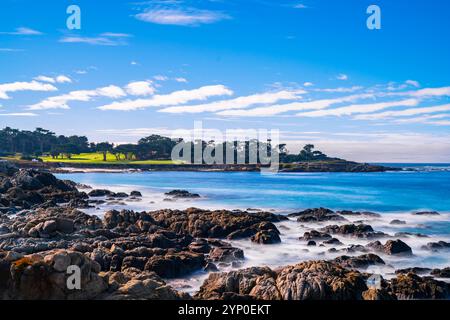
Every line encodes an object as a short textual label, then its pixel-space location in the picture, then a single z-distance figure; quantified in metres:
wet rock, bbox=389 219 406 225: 37.47
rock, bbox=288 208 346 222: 37.03
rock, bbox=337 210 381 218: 42.31
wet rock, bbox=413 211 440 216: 45.00
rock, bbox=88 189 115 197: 54.75
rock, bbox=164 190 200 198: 57.17
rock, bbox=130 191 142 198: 55.69
